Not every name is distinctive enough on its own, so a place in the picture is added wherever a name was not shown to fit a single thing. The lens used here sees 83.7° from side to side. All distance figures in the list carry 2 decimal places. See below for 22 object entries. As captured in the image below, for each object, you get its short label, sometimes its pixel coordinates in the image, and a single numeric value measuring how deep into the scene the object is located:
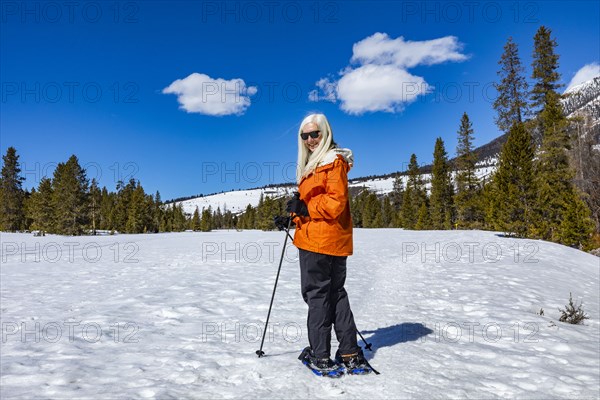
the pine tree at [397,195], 72.62
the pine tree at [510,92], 33.84
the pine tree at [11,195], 50.00
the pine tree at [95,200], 54.03
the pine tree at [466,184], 40.48
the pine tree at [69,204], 45.50
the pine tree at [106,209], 74.44
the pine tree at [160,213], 87.22
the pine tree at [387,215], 73.00
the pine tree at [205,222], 97.62
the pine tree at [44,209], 46.62
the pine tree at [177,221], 91.69
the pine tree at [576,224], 20.95
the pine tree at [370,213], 74.56
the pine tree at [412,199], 55.44
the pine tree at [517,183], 24.70
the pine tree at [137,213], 58.75
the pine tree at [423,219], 48.47
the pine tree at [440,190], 47.59
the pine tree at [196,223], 102.00
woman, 3.41
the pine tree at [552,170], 21.84
